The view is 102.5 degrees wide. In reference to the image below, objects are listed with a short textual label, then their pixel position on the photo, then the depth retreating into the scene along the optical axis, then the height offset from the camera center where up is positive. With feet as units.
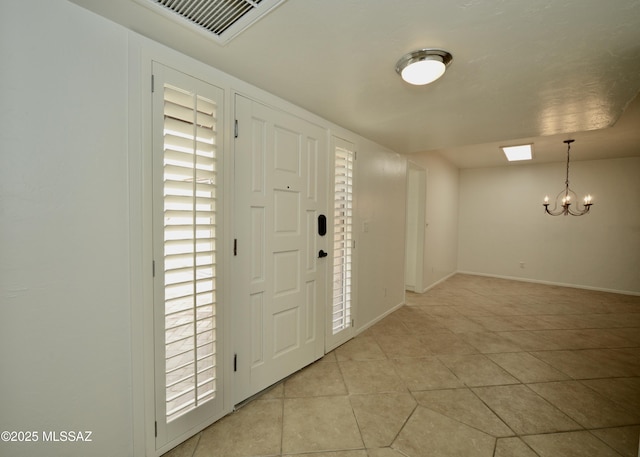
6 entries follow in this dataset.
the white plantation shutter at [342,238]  8.78 -0.51
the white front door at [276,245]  5.98 -0.61
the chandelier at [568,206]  16.82 +1.35
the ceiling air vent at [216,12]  3.69 +3.18
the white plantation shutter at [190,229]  4.74 -0.15
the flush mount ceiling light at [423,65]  4.68 +2.98
